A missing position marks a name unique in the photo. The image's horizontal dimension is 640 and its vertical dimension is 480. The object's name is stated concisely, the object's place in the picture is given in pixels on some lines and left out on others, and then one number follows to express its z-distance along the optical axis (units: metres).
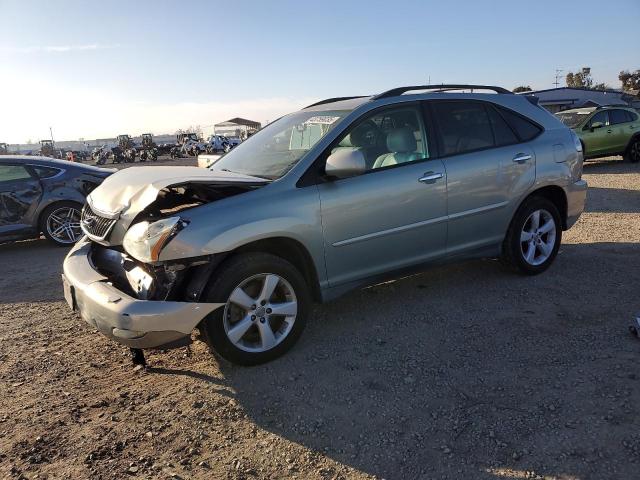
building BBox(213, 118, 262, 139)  58.59
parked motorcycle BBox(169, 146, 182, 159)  41.12
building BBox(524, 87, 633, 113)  36.78
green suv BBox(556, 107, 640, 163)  13.89
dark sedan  7.20
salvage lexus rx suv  3.10
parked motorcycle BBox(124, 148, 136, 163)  39.94
